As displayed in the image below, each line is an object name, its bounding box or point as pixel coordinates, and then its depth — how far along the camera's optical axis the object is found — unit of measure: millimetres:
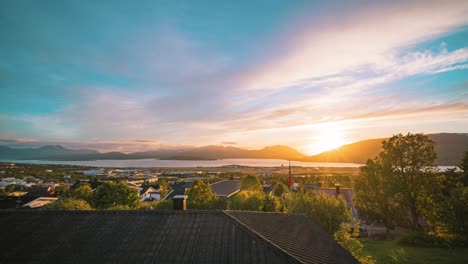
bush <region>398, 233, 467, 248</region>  25312
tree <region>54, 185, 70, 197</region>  64212
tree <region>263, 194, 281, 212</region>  31172
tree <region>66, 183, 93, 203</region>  36375
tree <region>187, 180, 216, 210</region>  32000
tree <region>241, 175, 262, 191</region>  44847
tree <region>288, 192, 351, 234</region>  20531
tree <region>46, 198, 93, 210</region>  26422
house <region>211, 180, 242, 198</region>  50656
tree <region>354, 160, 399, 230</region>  35281
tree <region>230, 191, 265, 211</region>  29391
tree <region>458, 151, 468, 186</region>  31344
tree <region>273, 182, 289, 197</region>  57012
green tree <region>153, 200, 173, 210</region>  33219
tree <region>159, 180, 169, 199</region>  66738
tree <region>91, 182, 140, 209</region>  34188
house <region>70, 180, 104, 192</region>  66412
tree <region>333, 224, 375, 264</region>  19406
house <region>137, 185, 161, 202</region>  65400
